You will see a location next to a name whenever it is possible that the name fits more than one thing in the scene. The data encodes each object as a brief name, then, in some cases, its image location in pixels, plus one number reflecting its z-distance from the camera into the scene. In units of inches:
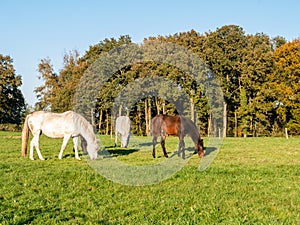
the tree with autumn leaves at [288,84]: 1740.9
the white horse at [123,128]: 774.4
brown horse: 573.6
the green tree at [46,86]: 2237.9
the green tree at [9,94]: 2235.1
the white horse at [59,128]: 533.6
